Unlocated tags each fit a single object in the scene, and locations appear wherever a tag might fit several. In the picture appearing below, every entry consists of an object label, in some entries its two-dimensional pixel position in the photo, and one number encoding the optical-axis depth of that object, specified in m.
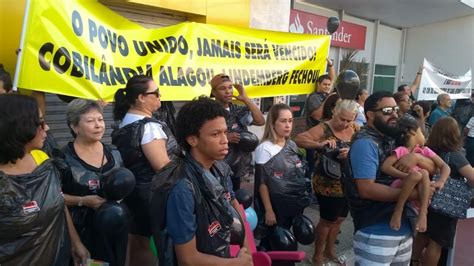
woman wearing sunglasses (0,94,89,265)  2.00
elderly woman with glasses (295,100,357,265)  3.99
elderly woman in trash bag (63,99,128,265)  2.74
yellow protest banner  3.60
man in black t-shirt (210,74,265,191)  4.01
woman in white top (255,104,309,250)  3.66
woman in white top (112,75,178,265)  2.99
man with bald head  7.98
